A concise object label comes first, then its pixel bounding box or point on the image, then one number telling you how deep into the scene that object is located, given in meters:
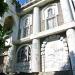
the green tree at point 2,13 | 4.57
